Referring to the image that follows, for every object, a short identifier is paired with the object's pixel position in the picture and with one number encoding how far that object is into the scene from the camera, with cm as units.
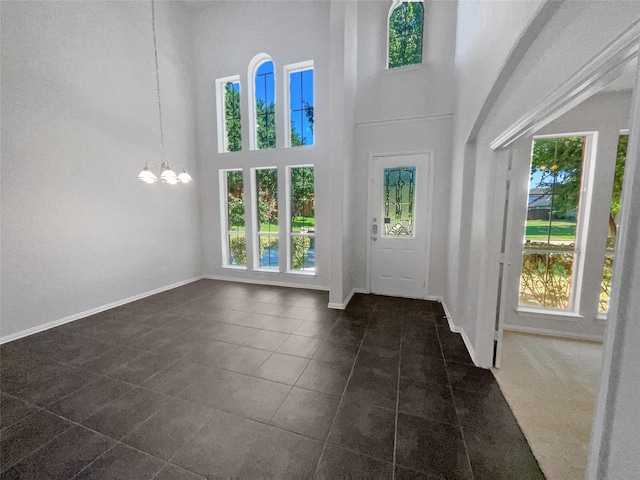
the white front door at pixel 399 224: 412
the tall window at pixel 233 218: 541
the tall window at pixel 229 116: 525
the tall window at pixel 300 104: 473
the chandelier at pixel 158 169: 312
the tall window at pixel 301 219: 485
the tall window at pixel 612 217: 286
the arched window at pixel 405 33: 404
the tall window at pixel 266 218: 511
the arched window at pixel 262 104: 496
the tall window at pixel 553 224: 309
